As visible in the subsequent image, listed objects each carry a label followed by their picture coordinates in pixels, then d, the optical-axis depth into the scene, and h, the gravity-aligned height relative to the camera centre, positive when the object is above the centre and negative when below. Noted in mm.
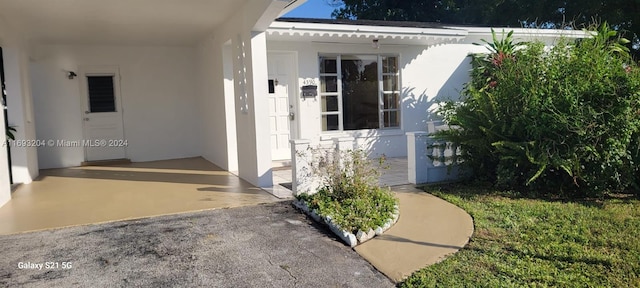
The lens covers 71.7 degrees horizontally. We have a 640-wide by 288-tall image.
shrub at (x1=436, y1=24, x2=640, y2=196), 4965 -211
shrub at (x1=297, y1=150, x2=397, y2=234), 4244 -949
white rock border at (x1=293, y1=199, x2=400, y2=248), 3922 -1116
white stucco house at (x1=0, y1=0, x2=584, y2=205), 6449 +644
